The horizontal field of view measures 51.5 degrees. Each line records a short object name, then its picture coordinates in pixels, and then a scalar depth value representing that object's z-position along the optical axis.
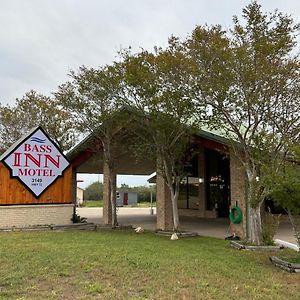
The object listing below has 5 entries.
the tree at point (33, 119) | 16.58
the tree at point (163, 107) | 9.07
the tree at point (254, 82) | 7.97
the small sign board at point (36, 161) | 12.22
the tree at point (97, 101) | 11.02
